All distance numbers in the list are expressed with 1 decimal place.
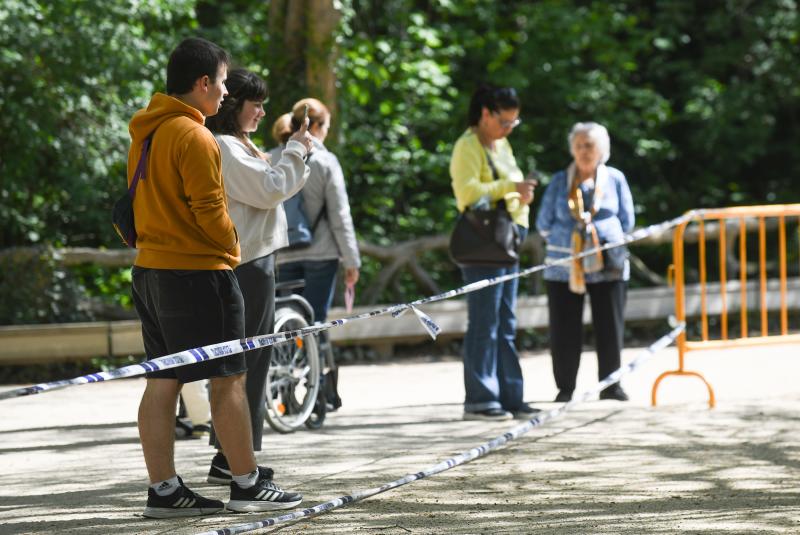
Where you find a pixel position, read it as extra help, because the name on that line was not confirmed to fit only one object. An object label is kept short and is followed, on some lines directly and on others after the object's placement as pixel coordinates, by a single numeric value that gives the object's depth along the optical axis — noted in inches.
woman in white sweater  494.9
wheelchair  629.6
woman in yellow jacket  668.7
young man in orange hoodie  427.8
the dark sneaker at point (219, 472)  501.4
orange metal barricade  717.3
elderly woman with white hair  731.4
